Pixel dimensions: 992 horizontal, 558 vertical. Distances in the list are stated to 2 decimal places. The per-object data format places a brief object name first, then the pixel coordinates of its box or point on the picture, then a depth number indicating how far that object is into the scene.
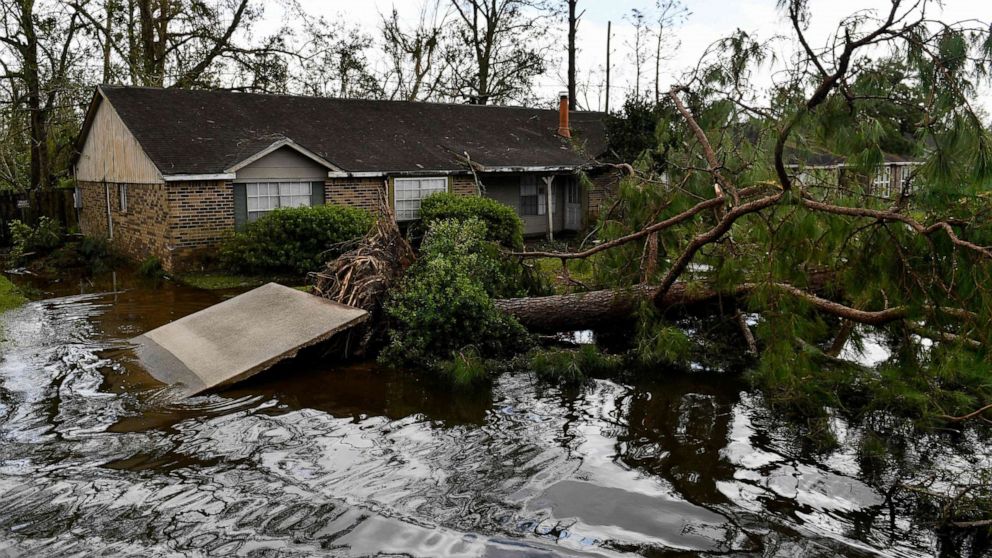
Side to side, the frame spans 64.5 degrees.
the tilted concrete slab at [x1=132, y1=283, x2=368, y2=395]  8.32
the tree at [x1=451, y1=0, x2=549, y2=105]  32.66
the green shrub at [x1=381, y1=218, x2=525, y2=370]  8.85
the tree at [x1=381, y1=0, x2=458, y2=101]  32.09
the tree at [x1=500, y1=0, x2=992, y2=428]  4.78
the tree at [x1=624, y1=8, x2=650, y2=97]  35.69
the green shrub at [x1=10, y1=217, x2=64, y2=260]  18.67
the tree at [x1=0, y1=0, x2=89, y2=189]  21.39
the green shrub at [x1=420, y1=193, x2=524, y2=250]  17.94
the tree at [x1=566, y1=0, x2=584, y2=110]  34.16
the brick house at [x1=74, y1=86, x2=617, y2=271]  16.25
